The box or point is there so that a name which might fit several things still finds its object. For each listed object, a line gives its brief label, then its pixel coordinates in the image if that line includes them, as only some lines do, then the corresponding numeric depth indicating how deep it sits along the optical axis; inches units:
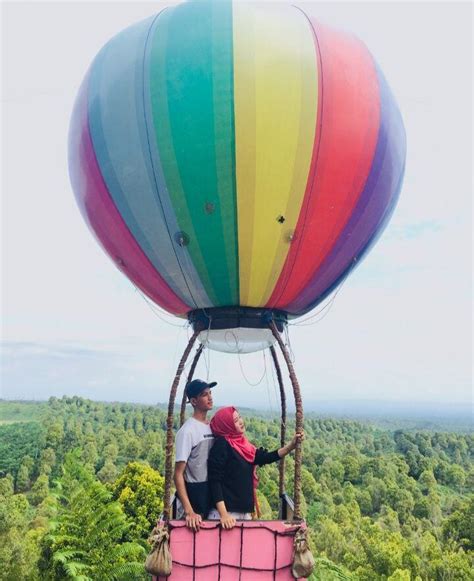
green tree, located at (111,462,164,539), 1072.3
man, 216.4
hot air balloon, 246.8
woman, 217.9
